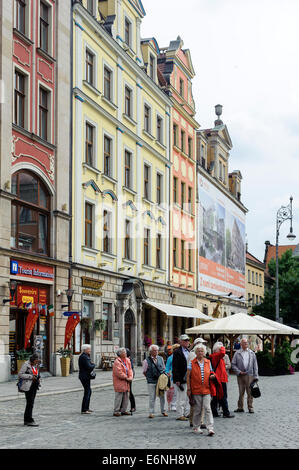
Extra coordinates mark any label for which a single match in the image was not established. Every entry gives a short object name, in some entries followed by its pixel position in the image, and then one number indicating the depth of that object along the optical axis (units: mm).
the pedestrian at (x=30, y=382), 14133
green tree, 68875
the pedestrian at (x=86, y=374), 16500
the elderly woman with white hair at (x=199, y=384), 13359
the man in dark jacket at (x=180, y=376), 15984
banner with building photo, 51656
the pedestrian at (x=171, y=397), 17625
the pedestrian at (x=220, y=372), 16219
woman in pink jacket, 16328
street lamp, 46100
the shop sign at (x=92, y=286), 31656
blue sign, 25703
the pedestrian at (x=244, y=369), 17469
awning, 38688
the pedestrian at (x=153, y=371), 16266
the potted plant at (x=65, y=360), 28422
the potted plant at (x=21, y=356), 25609
